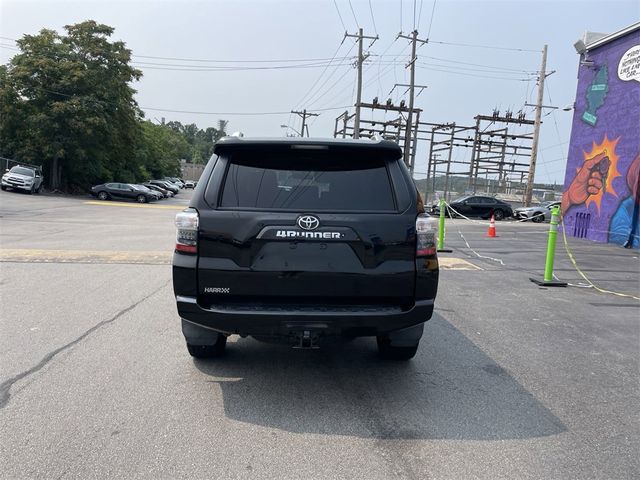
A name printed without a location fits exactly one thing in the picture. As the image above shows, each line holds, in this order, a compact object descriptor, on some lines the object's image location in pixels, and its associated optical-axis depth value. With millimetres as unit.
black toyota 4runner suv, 3549
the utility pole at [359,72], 34031
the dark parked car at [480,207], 30356
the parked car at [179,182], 79062
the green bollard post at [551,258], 8539
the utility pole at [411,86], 31453
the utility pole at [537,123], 31859
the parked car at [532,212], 30592
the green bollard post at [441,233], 12414
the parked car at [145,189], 40031
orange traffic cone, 17641
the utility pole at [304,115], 69862
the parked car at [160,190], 48122
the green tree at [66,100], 35938
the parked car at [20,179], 32344
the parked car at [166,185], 53156
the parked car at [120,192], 39188
